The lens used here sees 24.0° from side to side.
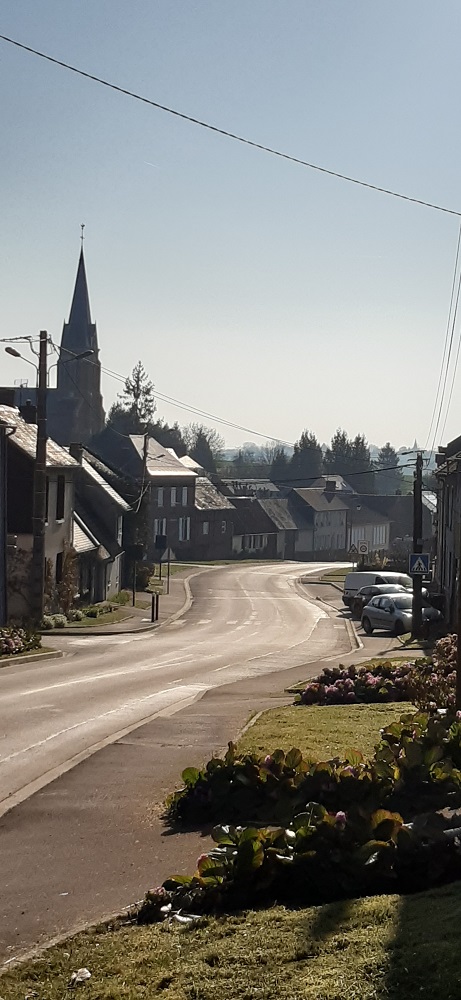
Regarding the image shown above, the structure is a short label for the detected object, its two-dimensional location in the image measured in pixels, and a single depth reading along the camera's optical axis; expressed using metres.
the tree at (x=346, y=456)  150.00
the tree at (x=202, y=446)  147.62
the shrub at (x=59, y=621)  37.47
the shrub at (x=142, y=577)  60.00
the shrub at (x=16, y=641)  26.92
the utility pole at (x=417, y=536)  35.03
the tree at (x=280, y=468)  154.38
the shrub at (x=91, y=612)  42.03
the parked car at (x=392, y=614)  38.72
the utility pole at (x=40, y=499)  34.59
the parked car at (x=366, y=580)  50.88
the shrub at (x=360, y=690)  15.30
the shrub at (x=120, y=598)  51.28
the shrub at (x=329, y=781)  7.43
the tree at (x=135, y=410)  113.02
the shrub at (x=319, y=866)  6.00
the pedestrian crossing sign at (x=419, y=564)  33.22
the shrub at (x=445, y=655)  14.60
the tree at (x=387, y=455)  188.12
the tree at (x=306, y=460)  152.50
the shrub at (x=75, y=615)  40.16
